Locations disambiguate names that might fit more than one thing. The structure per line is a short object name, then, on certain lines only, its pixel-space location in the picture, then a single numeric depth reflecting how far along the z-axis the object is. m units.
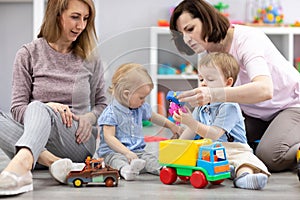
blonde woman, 2.77
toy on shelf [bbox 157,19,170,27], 6.17
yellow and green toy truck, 2.56
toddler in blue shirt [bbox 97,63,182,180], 2.71
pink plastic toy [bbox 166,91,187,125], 2.62
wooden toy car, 2.62
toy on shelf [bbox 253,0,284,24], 6.23
